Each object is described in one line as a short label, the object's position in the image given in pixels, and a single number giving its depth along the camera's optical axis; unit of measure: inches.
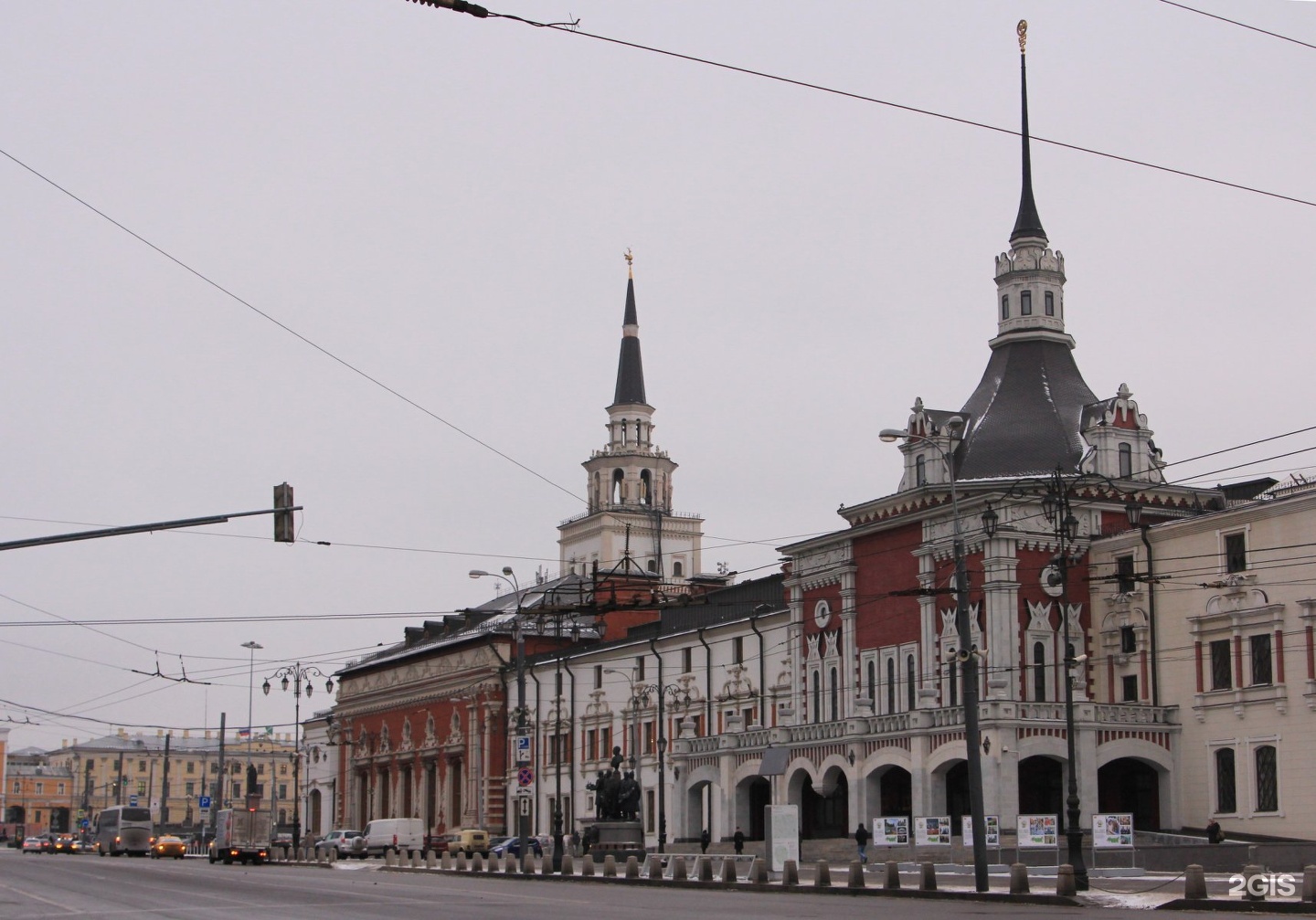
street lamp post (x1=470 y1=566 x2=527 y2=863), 2064.5
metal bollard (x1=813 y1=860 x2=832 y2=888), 1568.7
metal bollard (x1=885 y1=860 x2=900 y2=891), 1494.0
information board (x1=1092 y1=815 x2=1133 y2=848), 1785.2
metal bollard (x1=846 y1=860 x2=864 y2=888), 1536.7
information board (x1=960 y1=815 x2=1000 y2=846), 1898.4
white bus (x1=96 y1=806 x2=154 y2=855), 3533.5
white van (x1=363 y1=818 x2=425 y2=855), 3444.9
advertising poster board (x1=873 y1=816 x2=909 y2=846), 2011.6
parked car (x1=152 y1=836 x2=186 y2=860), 3304.6
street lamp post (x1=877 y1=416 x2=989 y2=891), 1462.8
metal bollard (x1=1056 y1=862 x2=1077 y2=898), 1338.6
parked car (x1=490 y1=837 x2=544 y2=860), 2826.0
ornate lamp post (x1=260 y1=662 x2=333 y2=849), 3235.7
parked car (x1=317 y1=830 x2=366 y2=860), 3422.7
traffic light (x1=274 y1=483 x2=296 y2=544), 1099.9
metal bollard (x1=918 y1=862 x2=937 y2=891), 1477.6
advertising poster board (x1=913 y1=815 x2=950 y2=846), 1942.7
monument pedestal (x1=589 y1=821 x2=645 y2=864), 2452.3
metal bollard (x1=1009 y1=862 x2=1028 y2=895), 1390.3
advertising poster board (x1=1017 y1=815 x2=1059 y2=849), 1797.5
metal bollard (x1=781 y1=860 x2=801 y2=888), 1621.6
